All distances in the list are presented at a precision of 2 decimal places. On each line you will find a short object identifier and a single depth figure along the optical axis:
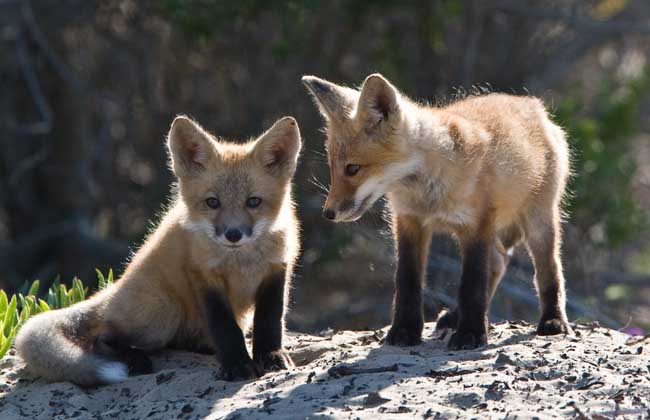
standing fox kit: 10.23
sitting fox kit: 10.08
